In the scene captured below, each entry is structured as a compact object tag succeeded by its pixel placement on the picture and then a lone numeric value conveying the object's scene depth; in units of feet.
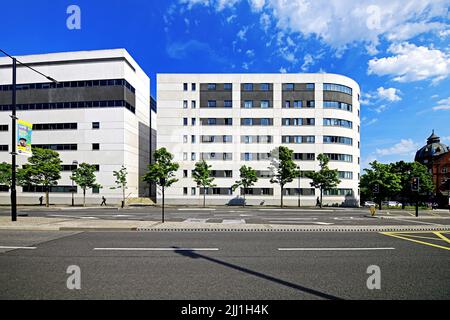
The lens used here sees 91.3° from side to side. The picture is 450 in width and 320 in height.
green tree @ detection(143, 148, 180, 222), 112.57
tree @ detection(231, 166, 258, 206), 119.96
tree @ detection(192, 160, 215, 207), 118.01
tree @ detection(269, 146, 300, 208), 114.21
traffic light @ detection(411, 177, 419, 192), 67.58
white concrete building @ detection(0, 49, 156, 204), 128.88
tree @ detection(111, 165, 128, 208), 121.40
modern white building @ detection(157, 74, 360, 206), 131.54
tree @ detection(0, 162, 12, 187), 114.20
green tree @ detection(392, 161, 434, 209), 153.73
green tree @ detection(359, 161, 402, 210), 122.01
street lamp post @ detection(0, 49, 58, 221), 44.98
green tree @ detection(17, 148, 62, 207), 106.11
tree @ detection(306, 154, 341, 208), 116.37
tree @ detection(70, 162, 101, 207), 115.03
